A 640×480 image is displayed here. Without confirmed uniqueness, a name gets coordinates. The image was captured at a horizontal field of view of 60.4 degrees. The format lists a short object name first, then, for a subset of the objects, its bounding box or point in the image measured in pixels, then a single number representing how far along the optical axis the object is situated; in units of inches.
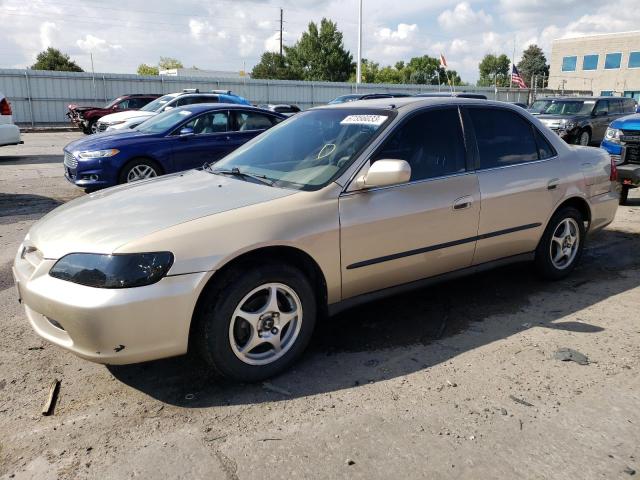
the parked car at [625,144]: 340.2
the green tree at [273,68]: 2498.8
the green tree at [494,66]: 4635.8
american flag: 1052.9
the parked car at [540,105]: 701.0
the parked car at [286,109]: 795.3
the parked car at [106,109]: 836.0
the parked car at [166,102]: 600.7
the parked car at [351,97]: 626.7
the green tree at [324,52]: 2490.2
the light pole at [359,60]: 1507.1
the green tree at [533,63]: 4365.2
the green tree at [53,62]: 2016.5
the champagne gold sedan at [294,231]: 112.9
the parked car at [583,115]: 639.8
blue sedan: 325.4
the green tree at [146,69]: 3348.9
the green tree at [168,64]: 3669.0
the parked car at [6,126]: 463.2
